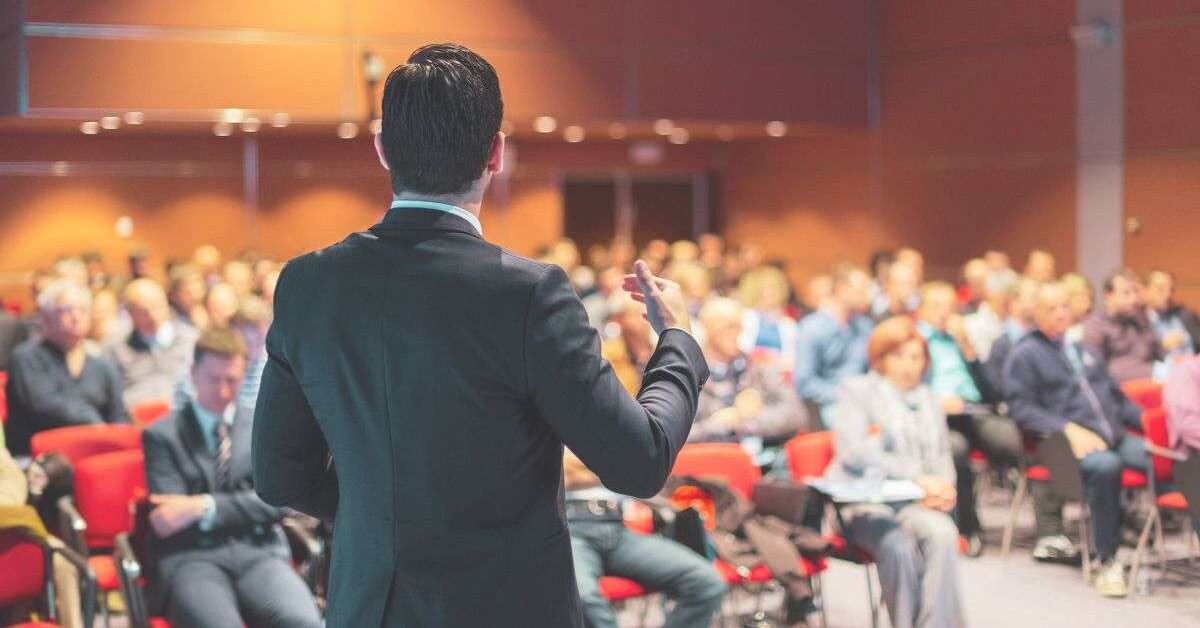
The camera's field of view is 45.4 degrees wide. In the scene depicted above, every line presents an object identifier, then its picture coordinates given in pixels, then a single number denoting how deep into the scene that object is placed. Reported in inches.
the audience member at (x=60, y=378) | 272.1
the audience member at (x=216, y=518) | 175.5
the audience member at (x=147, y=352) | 326.6
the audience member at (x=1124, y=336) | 356.5
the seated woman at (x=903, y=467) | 220.4
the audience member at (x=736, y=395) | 258.2
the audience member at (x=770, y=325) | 373.7
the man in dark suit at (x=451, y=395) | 70.3
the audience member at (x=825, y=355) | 337.1
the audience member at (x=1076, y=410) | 283.9
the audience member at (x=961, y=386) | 323.3
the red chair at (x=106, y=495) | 205.0
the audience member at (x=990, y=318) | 376.2
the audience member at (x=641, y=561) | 202.5
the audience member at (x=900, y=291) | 374.3
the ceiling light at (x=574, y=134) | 572.1
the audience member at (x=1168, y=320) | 394.9
